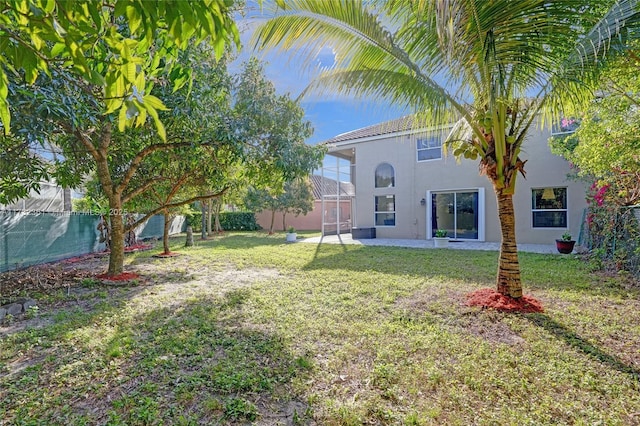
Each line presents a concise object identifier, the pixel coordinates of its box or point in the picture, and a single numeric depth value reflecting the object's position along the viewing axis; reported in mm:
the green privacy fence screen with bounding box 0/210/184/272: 8461
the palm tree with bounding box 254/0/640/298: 3949
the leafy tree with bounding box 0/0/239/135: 1327
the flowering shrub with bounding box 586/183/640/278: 7246
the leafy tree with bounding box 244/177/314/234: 21547
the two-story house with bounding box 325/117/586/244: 12898
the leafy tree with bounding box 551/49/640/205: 4895
